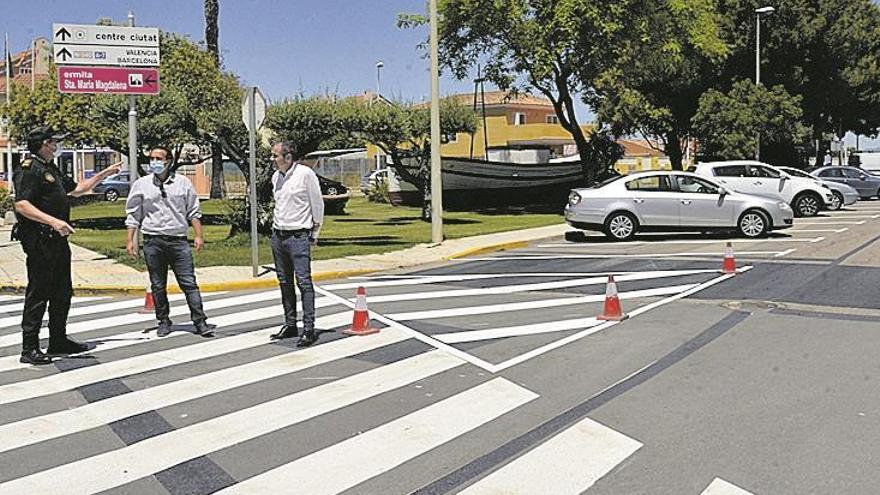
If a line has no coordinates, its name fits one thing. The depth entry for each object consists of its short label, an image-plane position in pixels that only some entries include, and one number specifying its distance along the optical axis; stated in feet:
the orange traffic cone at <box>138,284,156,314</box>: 39.14
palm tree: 126.62
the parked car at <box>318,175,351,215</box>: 111.86
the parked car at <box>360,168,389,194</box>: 147.43
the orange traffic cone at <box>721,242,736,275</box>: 48.24
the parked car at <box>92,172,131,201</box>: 161.48
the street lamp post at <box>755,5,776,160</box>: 139.54
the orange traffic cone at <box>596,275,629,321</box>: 34.91
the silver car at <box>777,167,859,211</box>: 103.91
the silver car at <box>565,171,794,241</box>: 68.49
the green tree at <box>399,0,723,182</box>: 96.58
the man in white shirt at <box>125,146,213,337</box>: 32.63
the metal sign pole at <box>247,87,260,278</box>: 48.16
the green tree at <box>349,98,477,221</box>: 73.82
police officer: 27.63
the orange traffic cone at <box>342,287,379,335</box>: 32.50
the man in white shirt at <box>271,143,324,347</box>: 30.53
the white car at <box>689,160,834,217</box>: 92.02
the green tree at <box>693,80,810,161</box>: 142.20
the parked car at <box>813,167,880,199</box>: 123.85
